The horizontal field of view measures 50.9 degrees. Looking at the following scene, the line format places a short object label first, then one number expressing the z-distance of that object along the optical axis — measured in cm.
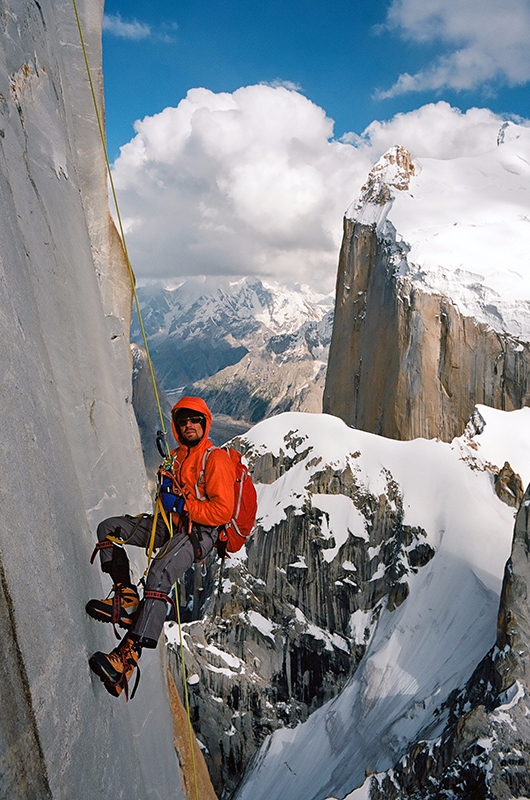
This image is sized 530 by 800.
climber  434
